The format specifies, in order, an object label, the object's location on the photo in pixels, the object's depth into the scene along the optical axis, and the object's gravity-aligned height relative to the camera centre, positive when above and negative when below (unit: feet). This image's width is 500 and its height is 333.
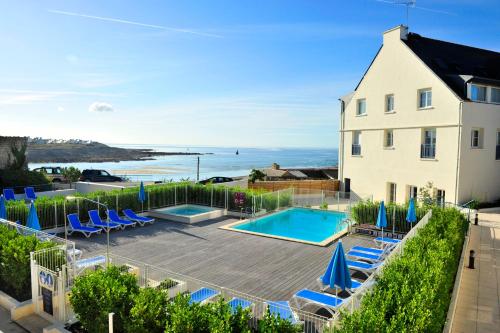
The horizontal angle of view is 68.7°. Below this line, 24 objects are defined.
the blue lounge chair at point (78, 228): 54.19 -11.82
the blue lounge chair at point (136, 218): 62.34 -11.75
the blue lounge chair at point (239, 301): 25.66 -10.79
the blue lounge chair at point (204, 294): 28.91 -11.72
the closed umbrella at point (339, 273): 28.04 -9.35
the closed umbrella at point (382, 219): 50.21 -9.19
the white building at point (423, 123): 73.46 +6.49
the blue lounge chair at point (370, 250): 44.09 -12.03
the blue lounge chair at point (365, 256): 41.90 -12.18
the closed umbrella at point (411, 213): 50.47 -8.39
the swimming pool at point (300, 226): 57.36 -13.04
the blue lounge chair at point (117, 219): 59.21 -11.48
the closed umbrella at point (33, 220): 43.73 -8.59
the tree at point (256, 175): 103.81 -6.96
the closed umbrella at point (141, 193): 63.93 -7.64
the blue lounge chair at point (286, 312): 22.13 -10.58
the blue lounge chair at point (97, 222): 56.80 -11.41
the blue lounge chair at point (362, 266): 38.47 -12.31
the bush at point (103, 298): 23.32 -9.75
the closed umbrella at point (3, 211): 49.57 -8.57
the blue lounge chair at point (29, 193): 77.30 -9.51
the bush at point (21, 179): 89.51 -7.82
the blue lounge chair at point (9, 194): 74.02 -9.36
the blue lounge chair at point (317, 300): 29.37 -12.24
